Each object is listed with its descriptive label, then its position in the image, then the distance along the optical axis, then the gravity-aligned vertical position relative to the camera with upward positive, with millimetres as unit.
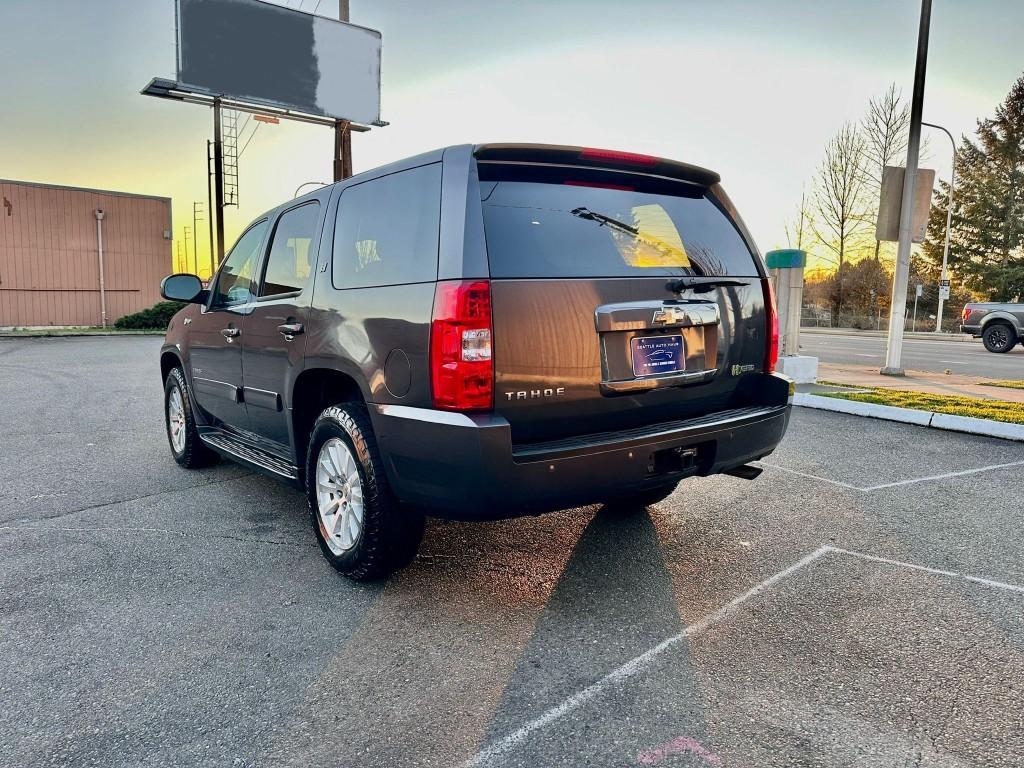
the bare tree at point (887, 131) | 31406 +8008
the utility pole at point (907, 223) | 11398 +1445
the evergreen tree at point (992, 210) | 40188 +6049
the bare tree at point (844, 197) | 33250 +5418
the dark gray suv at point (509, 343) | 2838 -171
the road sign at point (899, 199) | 11539 +1839
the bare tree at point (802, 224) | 35531 +4338
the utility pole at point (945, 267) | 30672 +2193
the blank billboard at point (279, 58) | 23984 +8388
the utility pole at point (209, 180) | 26234 +4223
